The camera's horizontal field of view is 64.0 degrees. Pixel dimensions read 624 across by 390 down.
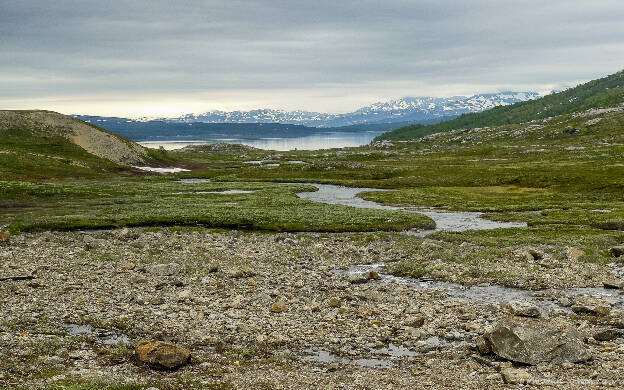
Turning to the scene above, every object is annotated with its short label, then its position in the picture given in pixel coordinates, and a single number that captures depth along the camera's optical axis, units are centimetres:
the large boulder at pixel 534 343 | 2216
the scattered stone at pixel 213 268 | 3919
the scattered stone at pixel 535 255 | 4275
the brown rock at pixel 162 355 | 2195
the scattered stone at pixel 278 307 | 3016
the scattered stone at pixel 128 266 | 3987
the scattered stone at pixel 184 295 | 3212
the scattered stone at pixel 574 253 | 4200
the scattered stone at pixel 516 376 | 2030
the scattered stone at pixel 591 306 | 2845
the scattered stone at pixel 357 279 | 3728
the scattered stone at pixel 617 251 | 4237
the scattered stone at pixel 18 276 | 3549
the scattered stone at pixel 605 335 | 2464
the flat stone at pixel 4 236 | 4945
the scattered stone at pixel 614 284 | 3388
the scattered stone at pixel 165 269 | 3838
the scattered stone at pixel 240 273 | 3769
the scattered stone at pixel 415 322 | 2755
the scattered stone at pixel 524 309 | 2858
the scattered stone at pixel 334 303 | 3116
